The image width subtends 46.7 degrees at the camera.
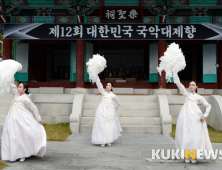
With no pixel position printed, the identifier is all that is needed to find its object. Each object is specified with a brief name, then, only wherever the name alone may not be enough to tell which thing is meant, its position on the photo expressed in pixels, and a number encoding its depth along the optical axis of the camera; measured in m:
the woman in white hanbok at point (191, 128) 4.97
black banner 11.52
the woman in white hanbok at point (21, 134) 4.98
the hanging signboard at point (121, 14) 11.80
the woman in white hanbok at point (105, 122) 6.63
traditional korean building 11.80
